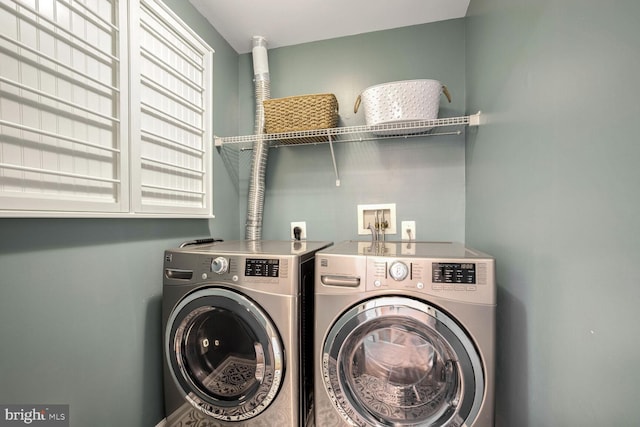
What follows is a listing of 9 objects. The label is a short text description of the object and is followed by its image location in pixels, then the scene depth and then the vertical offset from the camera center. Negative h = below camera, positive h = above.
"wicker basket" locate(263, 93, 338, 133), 1.60 +0.63
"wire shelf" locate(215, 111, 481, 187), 1.50 +0.51
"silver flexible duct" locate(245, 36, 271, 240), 1.86 +0.46
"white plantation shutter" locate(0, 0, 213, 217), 0.81 +0.42
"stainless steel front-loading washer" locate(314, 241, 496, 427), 0.96 -0.47
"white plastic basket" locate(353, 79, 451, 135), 1.43 +0.62
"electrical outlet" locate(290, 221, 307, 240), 1.95 -0.09
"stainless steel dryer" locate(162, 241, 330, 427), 1.11 -0.52
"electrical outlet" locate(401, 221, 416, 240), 1.78 -0.10
